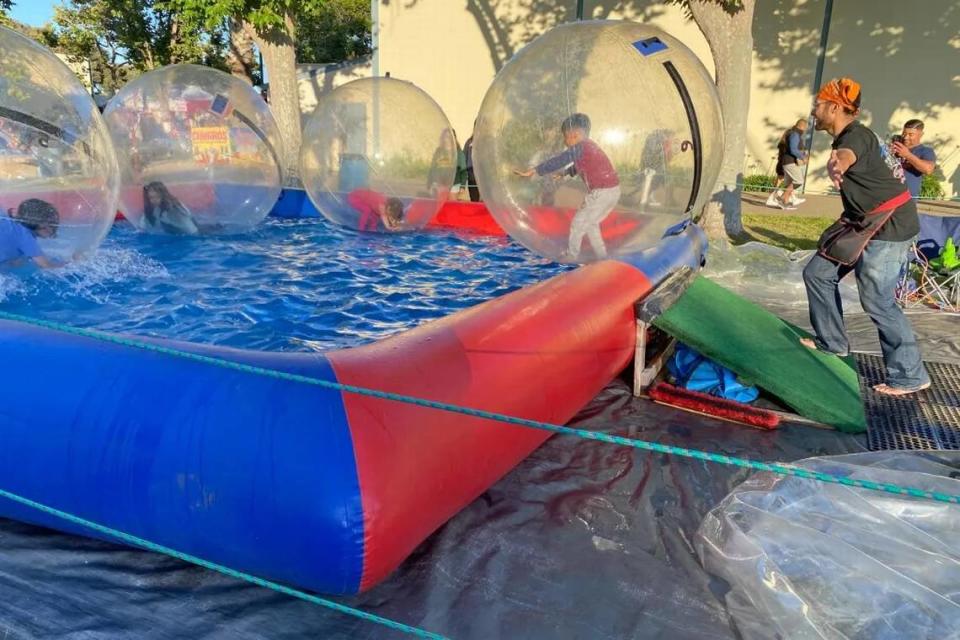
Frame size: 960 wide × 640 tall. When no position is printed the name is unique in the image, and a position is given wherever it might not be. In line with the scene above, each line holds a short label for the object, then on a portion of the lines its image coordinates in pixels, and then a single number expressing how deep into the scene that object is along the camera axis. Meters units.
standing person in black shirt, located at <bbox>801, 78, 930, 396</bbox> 3.58
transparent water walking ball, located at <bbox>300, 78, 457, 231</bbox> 6.77
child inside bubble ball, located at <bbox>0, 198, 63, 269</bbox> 3.99
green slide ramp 3.41
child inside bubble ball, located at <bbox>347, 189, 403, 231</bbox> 6.97
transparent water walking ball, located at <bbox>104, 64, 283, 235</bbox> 6.12
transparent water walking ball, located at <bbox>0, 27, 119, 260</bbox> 3.79
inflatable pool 2.05
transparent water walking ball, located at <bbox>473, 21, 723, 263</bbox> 3.28
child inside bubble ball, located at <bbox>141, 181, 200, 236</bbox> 6.26
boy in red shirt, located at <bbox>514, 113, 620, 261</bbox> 3.27
